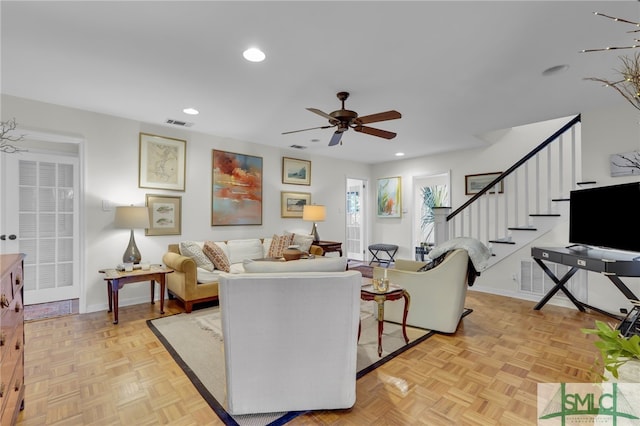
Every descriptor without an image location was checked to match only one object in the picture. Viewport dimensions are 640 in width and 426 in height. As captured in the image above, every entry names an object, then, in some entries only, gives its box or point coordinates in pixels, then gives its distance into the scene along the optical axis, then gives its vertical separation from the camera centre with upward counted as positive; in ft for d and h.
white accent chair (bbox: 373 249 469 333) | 9.77 -2.60
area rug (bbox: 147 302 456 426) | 6.11 -4.00
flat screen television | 8.87 -0.08
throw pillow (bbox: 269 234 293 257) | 16.08 -1.68
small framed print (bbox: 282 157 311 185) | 18.63 +2.70
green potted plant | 2.66 -1.22
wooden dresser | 4.45 -2.14
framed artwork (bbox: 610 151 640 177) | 10.90 +1.82
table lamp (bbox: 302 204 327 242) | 17.99 +0.02
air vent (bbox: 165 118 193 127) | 13.21 +4.08
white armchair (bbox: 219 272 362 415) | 5.50 -2.38
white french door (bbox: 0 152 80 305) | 11.78 -0.35
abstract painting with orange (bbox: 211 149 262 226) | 15.72 +1.31
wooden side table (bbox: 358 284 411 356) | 8.34 -2.32
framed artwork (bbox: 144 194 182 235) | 13.65 -0.07
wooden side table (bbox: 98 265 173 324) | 10.71 -2.46
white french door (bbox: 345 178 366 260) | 24.36 -0.39
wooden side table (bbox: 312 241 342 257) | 18.30 -2.00
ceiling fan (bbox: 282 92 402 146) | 9.07 +2.96
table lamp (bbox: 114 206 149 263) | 11.84 -0.34
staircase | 13.25 +0.56
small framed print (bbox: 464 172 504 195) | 17.06 +1.91
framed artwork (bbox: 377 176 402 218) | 22.27 +1.26
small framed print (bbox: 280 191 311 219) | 18.54 +0.68
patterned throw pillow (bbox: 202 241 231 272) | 13.42 -1.94
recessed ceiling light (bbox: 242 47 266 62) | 7.64 +4.14
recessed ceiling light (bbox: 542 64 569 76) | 8.49 +4.20
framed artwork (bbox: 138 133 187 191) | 13.47 +2.34
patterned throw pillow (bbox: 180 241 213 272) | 12.96 -1.79
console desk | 8.63 -1.54
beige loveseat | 11.87 -2.77
